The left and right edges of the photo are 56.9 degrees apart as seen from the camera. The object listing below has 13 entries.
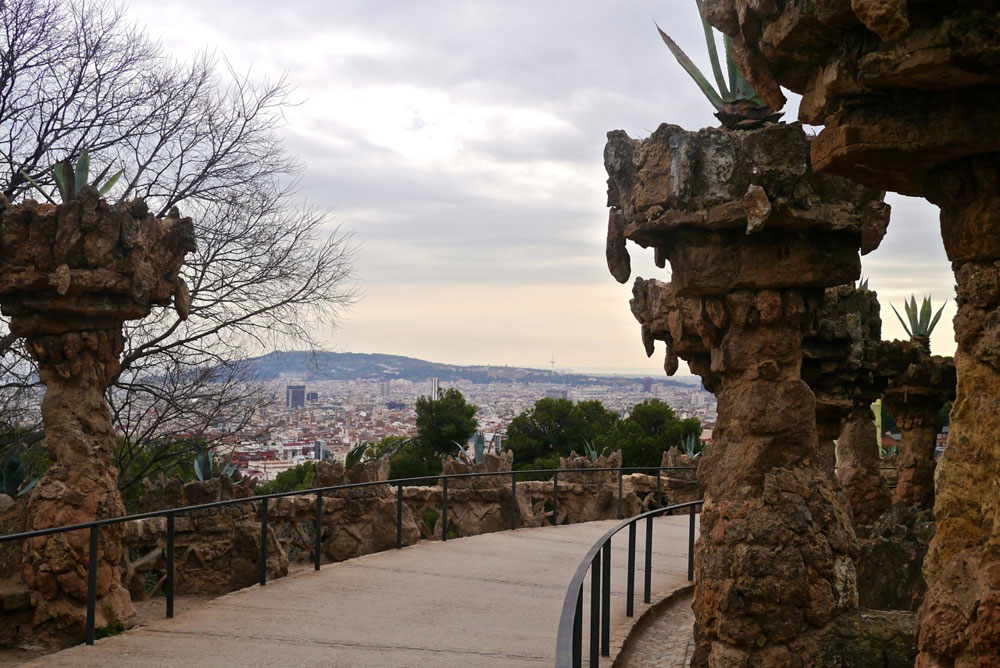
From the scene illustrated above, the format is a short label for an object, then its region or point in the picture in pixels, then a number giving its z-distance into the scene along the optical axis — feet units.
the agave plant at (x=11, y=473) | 31.17
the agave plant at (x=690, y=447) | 66.80
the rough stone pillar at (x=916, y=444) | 43.60
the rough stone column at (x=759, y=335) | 17.46
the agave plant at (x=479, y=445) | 77.77
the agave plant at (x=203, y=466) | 42.45
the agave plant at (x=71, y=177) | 25.08
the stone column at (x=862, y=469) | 44.42
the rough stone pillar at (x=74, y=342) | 23.85
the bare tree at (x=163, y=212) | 45.01
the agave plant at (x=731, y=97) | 19.26
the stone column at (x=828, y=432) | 32.78
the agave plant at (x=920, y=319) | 47.03
